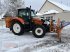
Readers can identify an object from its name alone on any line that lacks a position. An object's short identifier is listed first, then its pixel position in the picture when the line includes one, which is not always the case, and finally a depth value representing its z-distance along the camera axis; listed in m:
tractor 5.09
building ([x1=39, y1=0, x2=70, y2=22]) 12.17
